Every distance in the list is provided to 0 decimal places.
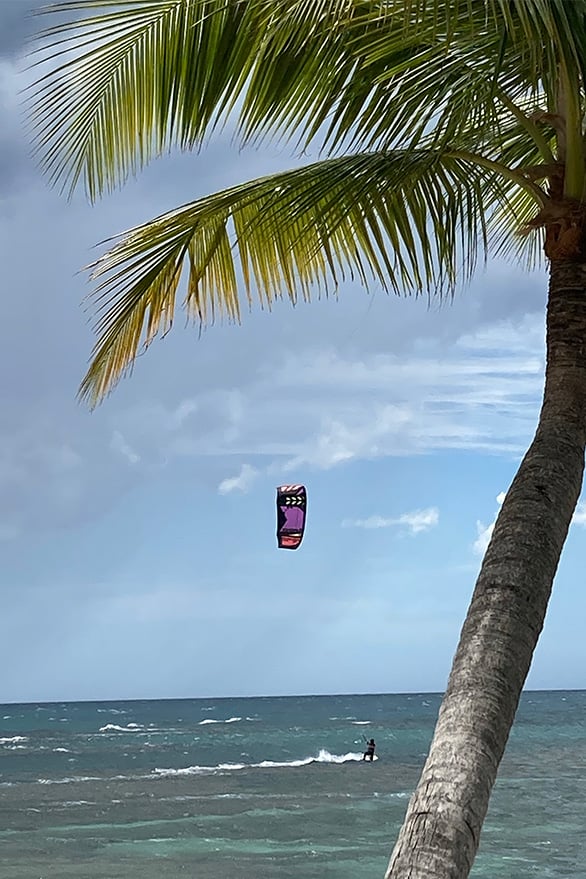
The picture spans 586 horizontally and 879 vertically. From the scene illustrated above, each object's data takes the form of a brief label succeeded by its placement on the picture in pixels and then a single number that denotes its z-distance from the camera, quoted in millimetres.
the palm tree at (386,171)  5859
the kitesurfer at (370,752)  82618
